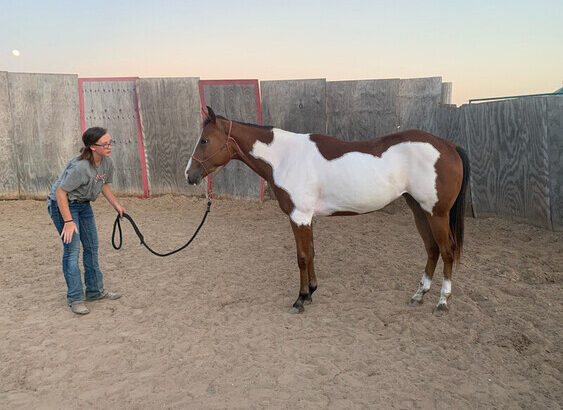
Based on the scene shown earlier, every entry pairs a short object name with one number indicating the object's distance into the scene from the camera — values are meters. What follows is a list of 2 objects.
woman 3.64
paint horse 3.71
